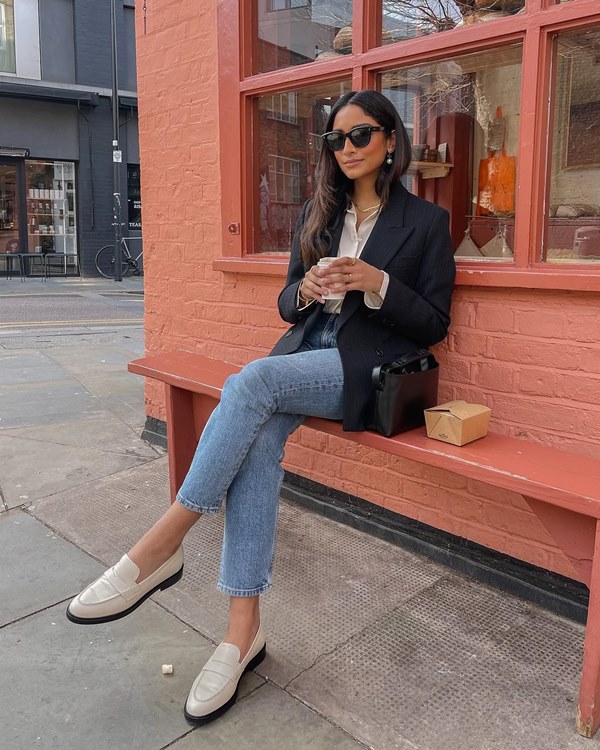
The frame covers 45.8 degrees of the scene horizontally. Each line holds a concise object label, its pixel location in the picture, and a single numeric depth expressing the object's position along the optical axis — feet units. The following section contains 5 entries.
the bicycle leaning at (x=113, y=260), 57.88
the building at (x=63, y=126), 52.44
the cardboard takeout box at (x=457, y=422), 7.18
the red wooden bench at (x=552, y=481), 6.07
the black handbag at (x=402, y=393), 7.36
